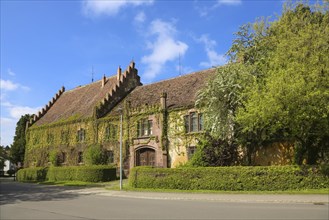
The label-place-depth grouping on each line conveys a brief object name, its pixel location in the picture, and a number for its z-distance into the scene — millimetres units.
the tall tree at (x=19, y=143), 62406
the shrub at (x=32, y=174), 42319
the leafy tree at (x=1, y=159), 39775
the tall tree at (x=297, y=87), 20578
